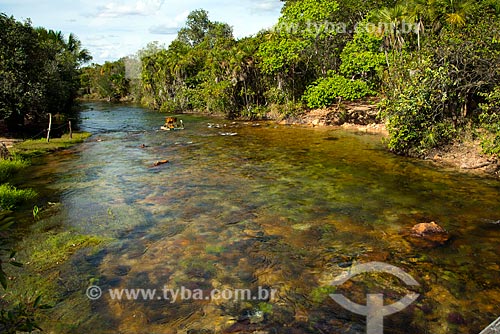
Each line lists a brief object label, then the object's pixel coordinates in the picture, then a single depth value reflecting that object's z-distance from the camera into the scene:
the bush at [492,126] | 14.53
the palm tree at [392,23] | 25.89
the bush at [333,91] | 30.52
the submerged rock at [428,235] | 9.45
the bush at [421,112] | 17.42
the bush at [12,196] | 12.40
